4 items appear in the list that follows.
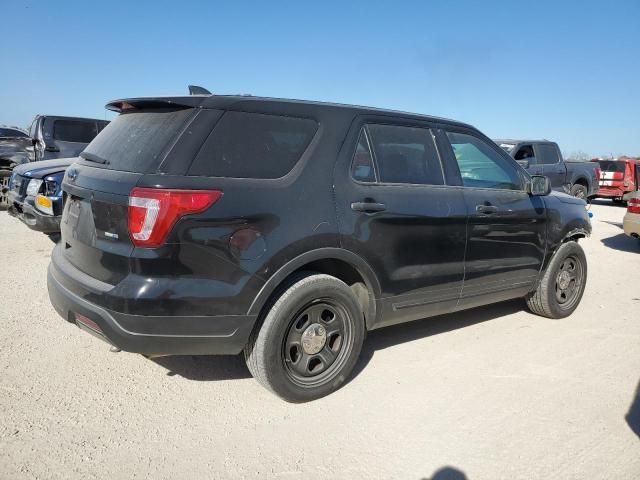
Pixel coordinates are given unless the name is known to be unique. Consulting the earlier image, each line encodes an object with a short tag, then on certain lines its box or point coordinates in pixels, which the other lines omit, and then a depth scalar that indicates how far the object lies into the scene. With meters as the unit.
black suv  2.59
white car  8.41
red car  17.45
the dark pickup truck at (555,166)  12.38
